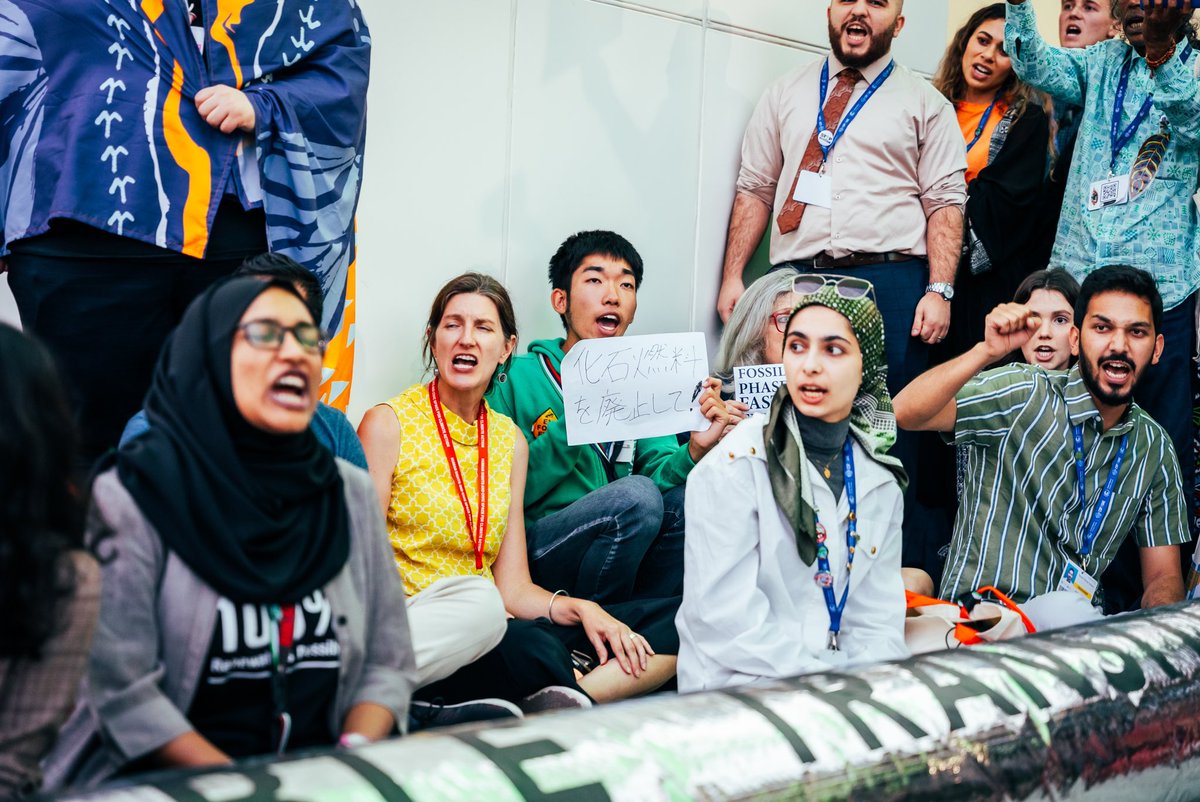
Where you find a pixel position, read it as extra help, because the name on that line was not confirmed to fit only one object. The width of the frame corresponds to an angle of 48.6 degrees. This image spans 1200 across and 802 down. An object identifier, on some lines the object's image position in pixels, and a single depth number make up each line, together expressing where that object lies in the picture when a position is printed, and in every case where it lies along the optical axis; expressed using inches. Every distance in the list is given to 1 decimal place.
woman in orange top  188.4
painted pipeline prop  66.3
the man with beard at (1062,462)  149.0
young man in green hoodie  140.3
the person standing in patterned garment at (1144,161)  171.6
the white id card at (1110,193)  175.2
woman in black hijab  71.8
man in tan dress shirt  182.2
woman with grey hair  159.3
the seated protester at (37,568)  63.9
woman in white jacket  112.7
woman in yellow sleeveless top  121.6
